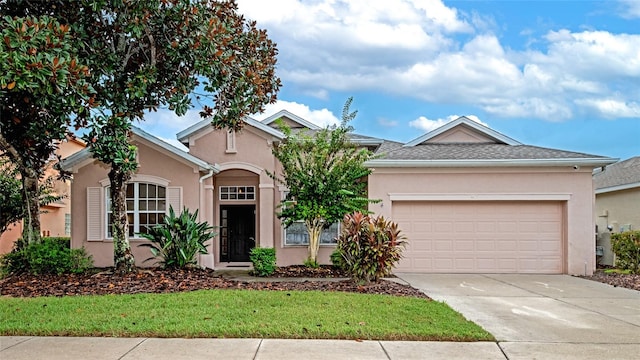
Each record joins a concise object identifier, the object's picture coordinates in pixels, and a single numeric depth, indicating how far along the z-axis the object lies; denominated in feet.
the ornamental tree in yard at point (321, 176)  45.78
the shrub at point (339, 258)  36.81
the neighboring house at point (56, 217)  66.70
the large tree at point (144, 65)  37.63
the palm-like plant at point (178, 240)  43.34
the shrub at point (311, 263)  47.55
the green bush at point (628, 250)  48.96
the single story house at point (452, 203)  48.83
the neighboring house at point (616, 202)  61.87
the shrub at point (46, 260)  41.47
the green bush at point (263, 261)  44.73
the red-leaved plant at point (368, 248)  35.68
